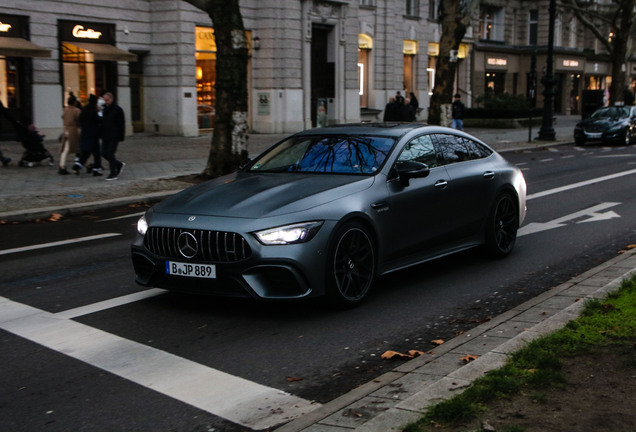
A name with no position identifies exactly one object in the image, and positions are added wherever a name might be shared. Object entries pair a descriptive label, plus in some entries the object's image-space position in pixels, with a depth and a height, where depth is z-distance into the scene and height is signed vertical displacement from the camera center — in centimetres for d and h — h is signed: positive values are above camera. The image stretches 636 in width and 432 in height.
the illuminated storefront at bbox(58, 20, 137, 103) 2786 +191
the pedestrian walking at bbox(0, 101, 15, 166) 1819 -20
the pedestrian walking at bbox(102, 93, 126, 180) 1703 -42
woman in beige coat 1781 -47
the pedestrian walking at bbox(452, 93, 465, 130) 3134 +5
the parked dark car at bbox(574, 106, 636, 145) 3020 -53
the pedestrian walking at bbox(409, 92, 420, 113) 3974 +62
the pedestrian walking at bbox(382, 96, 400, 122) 2792 +3
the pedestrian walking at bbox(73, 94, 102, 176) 1739 -49
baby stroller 1883 -83
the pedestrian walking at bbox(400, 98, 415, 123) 2769 +0
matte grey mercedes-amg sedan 619 -88
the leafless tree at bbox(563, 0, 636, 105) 3950 +404
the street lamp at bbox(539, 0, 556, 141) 3084 +59
